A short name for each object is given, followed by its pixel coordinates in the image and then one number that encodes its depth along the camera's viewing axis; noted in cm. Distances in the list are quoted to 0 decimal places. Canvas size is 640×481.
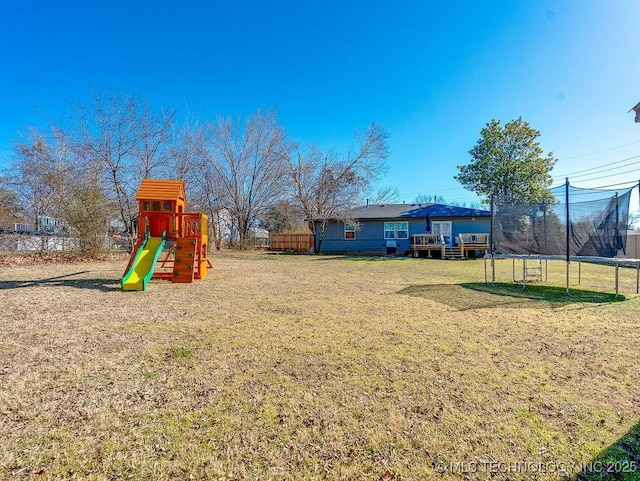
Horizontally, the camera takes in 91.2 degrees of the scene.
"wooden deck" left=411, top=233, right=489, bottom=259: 1655
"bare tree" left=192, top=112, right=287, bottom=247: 2200
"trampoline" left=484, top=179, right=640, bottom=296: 661
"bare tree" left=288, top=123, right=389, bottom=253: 1994
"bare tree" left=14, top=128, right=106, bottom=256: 1184
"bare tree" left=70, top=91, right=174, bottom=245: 1355
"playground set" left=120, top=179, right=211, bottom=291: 756
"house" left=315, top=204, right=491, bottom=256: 1819
